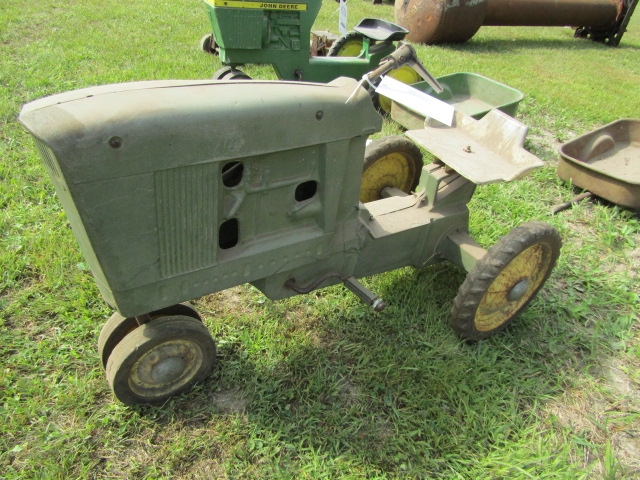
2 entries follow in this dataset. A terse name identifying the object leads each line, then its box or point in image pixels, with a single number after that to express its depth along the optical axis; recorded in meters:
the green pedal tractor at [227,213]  1.44
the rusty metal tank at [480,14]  7.50
